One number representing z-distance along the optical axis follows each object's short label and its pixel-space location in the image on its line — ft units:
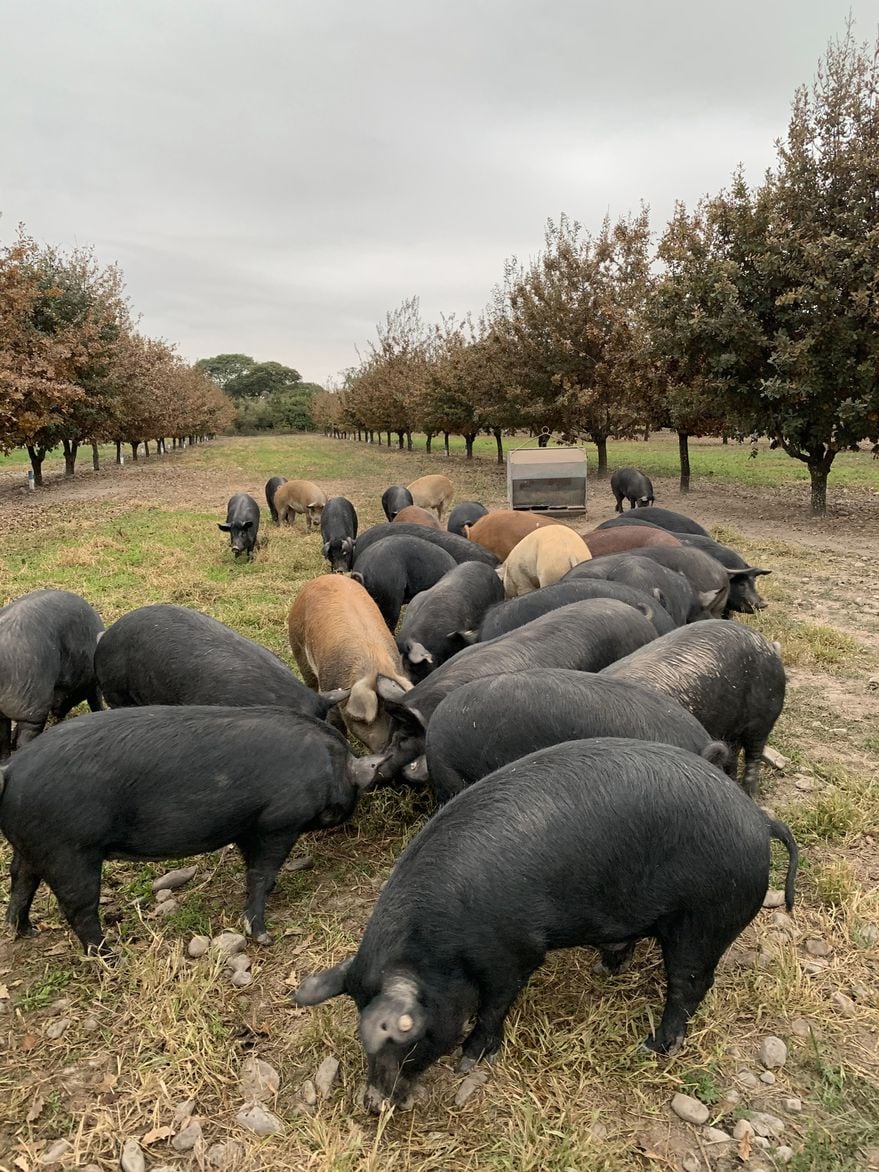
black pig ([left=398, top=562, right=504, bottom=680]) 18.10
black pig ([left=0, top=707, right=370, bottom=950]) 9.94
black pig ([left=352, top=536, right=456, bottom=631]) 25.86
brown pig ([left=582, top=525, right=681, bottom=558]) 26.25
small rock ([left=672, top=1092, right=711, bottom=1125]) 7.99
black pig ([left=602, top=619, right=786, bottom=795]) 13.03
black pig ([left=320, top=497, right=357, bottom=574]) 33.22
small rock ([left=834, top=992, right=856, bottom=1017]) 9.32
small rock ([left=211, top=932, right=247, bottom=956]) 10.58
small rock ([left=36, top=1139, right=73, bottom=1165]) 7.69
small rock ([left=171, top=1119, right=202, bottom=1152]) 7.82
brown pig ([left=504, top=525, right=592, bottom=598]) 24.97
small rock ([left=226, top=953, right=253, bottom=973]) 10.27
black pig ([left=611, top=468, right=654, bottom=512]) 48.94
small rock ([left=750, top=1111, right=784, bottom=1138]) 7.83
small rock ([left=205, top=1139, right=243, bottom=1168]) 7.61
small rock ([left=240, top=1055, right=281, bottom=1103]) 8.36
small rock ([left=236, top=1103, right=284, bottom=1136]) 7.91
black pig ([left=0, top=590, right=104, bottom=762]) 16.31
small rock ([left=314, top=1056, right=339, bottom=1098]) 8.33
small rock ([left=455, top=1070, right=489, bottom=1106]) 8.27
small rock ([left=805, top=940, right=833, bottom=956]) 10.32
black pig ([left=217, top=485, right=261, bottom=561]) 39.06
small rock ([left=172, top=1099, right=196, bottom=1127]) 8.05
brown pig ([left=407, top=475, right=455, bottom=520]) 52.65
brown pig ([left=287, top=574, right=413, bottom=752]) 15.39
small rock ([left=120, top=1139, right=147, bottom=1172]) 7.53
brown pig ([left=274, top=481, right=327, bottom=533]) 50.60
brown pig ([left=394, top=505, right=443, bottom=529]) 38.87
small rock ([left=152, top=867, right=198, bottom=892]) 12.38
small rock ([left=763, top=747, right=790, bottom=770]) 15.64
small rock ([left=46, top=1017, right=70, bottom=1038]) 9.19
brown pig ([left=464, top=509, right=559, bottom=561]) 31.78
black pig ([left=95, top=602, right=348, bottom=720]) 14.90
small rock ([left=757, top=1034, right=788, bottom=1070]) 8.63
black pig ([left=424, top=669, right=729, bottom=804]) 11.27
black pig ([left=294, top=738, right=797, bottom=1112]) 8.07
